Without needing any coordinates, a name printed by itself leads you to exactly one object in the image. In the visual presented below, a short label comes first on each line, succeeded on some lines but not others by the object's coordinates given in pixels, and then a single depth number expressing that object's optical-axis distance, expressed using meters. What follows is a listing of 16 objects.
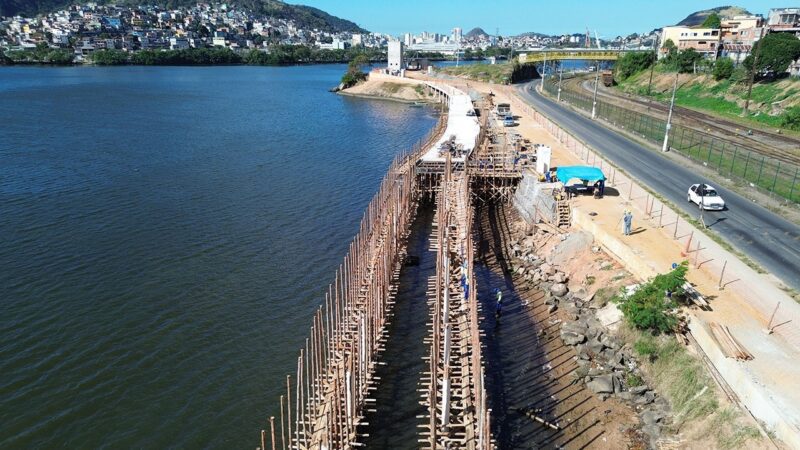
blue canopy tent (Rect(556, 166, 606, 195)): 42.53
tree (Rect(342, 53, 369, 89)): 168.39
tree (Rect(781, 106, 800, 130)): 66.45
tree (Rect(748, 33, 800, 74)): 85.69
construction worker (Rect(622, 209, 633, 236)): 35.38
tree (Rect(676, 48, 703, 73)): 113.19
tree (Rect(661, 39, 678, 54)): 138.68
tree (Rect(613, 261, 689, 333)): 26.30
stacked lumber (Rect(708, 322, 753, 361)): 22.42
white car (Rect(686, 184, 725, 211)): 40.09
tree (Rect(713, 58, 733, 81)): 96.25
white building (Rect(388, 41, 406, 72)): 187.50
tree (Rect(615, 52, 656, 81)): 138.62
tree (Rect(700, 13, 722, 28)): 159.91
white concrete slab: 60.21
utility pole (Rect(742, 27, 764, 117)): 79.56
